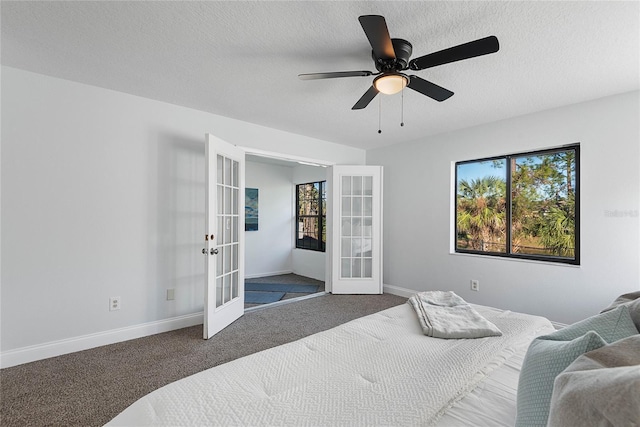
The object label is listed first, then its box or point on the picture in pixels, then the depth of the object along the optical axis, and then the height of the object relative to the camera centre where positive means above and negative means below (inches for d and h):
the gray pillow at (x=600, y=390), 18.5 -12.1
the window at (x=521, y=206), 126.6 +4.1
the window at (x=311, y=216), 241.8 -2.3
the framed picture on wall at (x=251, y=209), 239.9 +3.2
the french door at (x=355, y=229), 184.9 -10.0
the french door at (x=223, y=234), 116.1 -9.6
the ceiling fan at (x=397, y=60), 62.5 +37.3
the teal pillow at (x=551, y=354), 29.0 -15.5
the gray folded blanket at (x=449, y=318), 59.6 -23.4
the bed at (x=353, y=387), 36.1 -24.5
